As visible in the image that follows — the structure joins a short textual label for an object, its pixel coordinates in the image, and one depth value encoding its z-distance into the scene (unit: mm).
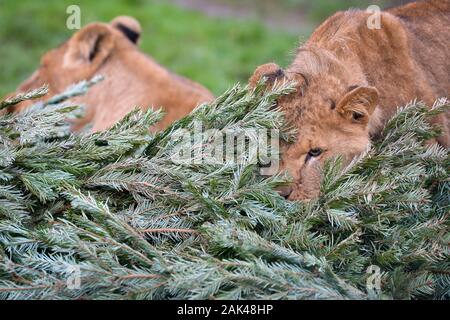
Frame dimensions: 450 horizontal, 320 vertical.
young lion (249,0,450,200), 7887
